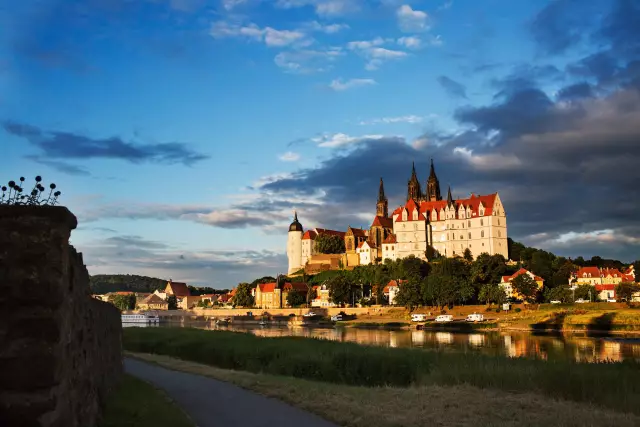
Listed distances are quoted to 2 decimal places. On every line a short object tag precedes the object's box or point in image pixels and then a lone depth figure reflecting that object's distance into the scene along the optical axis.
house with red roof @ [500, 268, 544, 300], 110.47
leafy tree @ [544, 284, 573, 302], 105.31
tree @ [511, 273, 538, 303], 104.06
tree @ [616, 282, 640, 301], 104.04
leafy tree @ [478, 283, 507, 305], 104.50
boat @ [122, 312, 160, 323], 153.68
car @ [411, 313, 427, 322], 97.96
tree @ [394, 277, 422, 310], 114.88
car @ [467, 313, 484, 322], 90.56
